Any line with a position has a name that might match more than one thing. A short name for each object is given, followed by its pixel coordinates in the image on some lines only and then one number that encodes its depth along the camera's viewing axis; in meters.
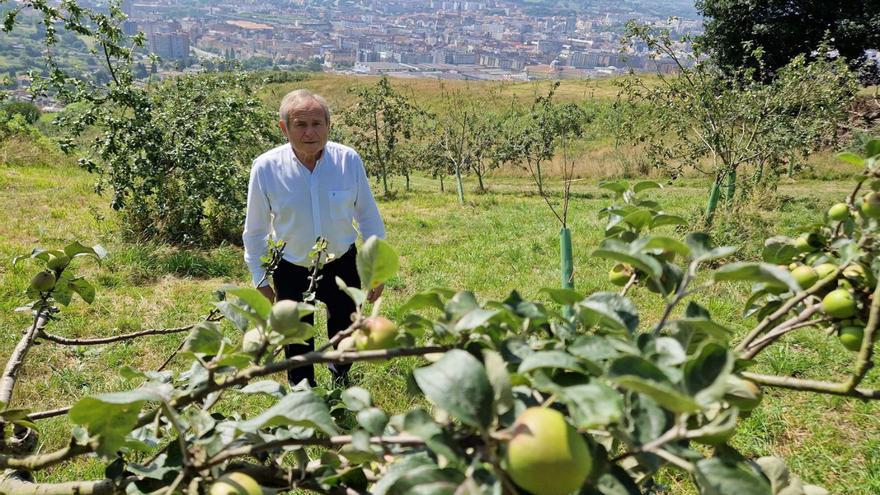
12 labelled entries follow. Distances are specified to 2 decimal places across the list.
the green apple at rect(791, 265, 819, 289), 0.88
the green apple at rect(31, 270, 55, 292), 1.20
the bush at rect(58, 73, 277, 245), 5.99
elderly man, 2.72
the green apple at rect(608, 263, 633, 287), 1.06
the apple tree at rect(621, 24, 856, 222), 7.10
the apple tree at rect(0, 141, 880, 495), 0.54
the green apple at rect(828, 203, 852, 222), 0.99
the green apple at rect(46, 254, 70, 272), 1.21
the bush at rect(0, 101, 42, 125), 21.79
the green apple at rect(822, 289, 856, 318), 0.77
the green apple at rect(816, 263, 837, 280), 0.87
